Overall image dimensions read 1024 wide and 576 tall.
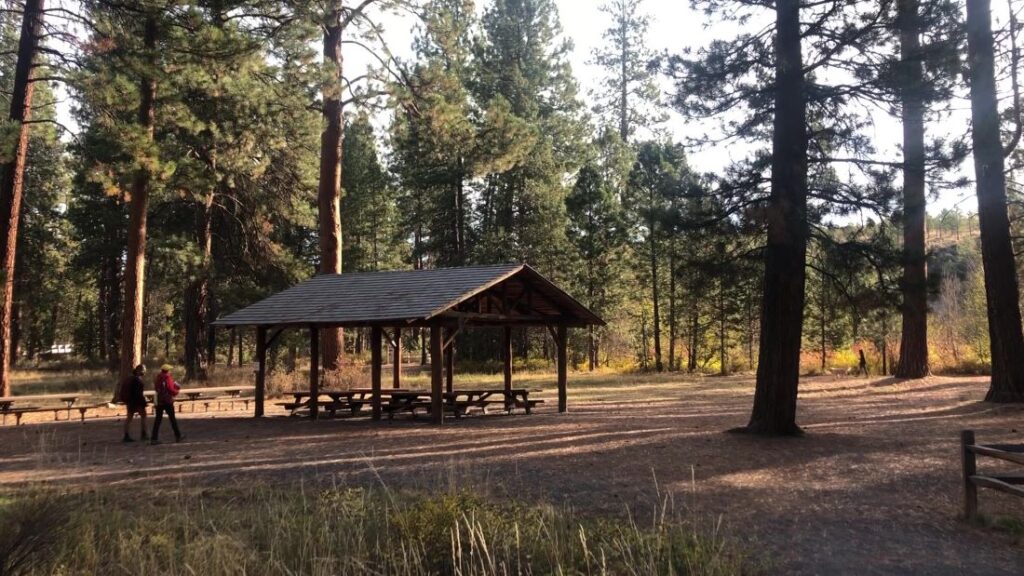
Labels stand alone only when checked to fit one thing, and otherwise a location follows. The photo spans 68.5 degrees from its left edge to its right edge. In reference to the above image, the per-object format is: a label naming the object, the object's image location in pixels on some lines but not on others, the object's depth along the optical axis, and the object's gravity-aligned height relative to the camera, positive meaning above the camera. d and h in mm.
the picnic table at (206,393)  19703 -1507
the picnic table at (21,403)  15664 -1414
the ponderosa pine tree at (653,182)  36938 +7499
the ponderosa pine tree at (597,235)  39500 +5219
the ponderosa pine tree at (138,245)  18922 +2407
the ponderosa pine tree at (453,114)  22953 +7215
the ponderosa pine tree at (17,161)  17328 +4166
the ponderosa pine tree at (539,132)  38938 +11520
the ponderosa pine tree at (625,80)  47094 +15881
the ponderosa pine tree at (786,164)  12352 +2838
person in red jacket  13336 -1020
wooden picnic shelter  15281 +612
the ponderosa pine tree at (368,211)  42219 +7692
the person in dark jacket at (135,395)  13242 -1019
